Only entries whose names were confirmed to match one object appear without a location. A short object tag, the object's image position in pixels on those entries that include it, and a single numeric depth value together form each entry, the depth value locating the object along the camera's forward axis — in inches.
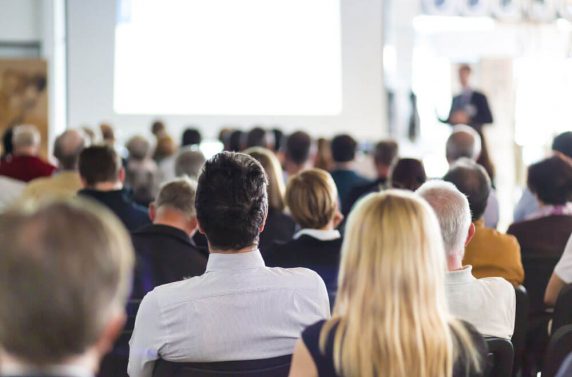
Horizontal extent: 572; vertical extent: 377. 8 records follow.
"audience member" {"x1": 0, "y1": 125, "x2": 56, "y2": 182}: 271.6
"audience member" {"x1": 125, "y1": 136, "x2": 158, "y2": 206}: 283.3
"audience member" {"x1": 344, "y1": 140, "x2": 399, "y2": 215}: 261.1
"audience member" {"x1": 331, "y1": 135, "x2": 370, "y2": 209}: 263.6
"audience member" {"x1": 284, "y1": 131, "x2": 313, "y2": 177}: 269.3
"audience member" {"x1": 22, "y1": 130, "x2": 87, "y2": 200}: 208.7
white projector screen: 428.8
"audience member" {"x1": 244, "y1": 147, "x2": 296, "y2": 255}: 180.2
